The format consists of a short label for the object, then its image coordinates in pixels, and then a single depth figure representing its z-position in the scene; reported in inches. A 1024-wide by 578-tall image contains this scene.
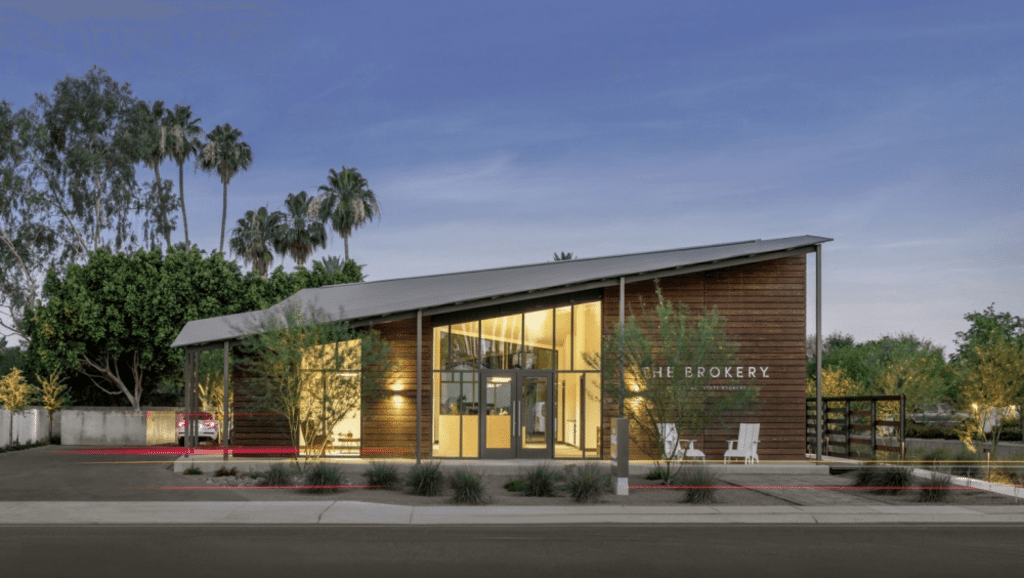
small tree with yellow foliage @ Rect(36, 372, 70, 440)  1290.6
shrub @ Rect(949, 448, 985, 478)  782.5
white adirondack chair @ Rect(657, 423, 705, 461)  808.3
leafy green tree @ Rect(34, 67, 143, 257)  1528.1
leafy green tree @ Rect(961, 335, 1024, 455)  927.0
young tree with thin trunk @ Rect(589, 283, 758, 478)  719.7
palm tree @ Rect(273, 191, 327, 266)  2111.2
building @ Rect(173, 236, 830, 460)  886.4
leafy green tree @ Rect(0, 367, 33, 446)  1186.7
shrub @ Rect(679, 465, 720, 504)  622.2
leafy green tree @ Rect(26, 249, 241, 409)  1286.9
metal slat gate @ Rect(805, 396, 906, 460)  826.8
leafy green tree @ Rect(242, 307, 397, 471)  752.3
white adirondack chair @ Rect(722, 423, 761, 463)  855.1
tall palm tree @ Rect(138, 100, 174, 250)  1609.3
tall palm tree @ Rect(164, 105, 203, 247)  1952.5
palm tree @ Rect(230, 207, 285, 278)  2165.4
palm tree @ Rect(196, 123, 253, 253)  2066.9
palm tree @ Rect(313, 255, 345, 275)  2049.7
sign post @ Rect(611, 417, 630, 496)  650.8
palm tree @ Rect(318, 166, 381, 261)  2052.2
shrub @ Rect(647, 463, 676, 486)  715.4
